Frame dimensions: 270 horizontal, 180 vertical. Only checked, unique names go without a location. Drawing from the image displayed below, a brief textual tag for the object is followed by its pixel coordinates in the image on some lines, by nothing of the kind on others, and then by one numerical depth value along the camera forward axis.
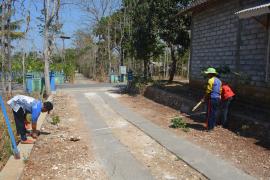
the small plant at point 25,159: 3.92
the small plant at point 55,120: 6.46
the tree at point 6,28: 9.25
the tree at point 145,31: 11.56
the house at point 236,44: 6.05
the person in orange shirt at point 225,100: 5.68
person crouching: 4.61
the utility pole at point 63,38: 23.68
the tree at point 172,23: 11.28
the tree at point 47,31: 11.07
